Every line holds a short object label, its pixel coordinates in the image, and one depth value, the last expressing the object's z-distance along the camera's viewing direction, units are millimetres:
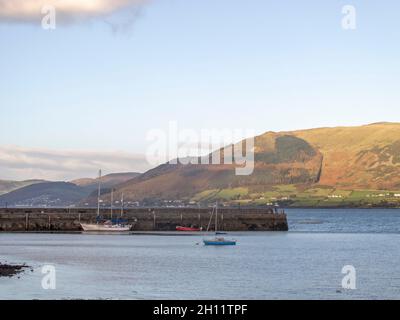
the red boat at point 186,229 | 148125
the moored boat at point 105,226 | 148250
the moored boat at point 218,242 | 110969
